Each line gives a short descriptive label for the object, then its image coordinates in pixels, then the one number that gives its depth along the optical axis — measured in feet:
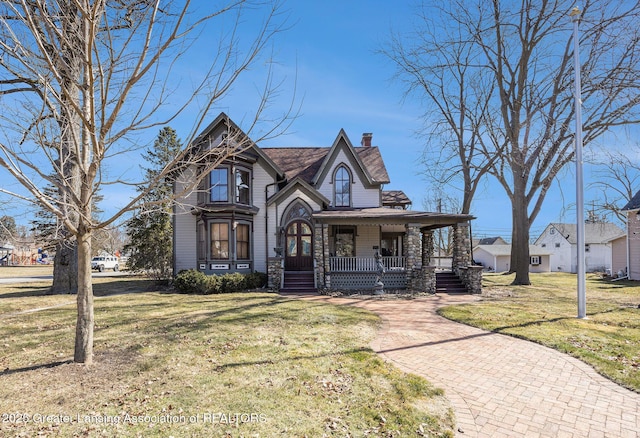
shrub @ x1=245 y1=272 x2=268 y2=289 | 56.50
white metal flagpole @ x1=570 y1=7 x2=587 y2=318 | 32.91
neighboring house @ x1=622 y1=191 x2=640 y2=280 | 78.27
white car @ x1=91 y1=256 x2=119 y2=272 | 126.30
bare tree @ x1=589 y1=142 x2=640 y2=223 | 80.20
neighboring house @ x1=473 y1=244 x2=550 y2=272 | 149.48
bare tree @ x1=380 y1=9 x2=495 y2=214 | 80.53
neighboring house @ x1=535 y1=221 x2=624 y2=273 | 138.82
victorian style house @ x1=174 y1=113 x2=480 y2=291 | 55.57
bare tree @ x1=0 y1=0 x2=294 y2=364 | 15.75
